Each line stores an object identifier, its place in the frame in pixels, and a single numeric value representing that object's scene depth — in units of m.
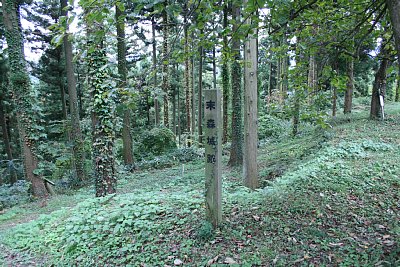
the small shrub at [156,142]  16.11
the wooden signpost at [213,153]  3.99
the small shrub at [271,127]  17.95
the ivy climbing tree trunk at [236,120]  9.49
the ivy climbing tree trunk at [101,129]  6.27
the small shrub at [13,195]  9.15
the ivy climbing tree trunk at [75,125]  11.30
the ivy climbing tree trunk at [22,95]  8.30
